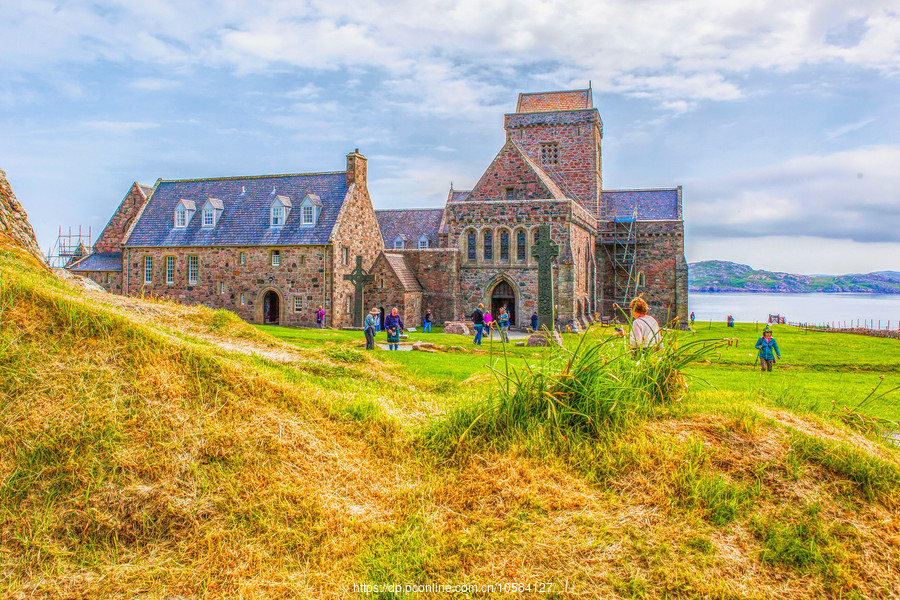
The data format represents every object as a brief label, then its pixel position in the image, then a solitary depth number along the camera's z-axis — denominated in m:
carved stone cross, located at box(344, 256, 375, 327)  29.48
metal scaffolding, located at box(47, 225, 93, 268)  51.79
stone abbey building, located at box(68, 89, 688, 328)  34.69
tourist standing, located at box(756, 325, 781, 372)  17.70
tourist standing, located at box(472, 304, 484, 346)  25.59
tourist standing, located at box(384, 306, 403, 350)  20.57
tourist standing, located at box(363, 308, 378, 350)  19.00
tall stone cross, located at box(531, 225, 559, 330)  22.77
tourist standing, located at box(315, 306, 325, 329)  32.99
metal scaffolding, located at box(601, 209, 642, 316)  44.56
